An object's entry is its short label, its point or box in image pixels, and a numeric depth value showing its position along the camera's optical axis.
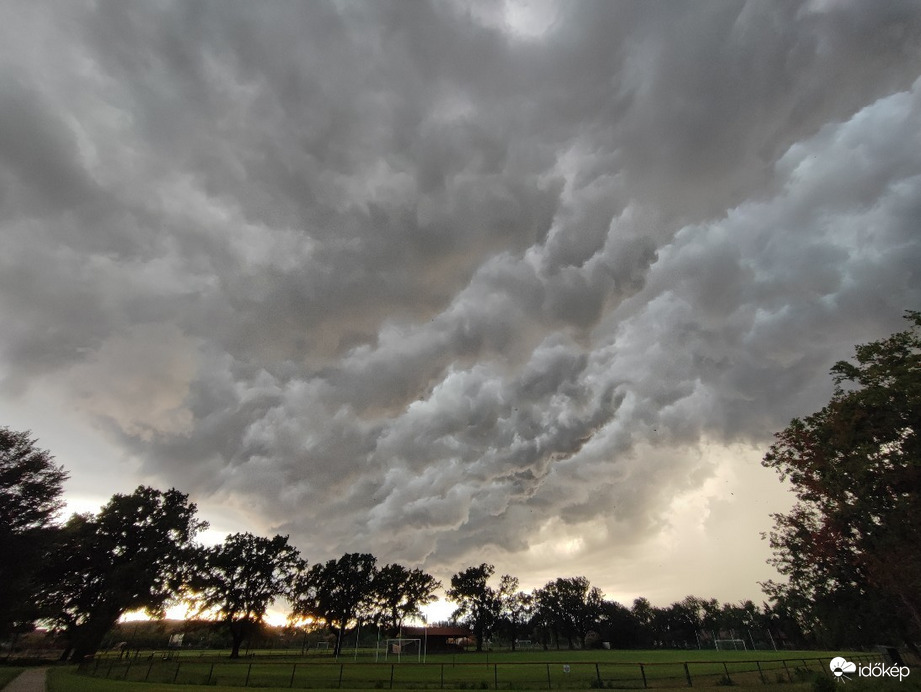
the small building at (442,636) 122.25
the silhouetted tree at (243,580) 80.88
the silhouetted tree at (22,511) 36.78
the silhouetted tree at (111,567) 56.16
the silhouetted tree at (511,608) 151.75
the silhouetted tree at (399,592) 118.25
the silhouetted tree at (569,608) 164.50
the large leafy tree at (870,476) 26.55
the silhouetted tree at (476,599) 145.12
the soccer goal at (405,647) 97.78
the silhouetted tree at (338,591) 105.56
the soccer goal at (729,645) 158.45
